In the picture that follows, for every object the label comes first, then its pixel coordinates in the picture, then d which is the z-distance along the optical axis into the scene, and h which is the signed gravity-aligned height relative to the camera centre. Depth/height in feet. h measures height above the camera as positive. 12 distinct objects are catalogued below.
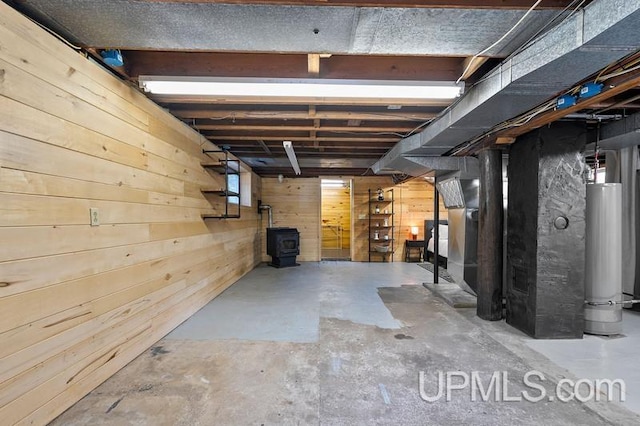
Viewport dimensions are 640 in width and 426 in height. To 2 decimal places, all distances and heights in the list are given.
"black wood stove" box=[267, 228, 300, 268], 19.69 -2.52
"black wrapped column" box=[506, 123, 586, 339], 8.26 -0.57
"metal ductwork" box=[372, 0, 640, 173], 3.93 +2.59
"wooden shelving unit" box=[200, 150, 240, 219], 11.15 +1.72
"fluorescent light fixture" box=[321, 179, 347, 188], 26.61 +2.74
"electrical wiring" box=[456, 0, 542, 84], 4.27 +3.15
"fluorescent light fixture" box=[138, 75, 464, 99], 6.64 +3.07
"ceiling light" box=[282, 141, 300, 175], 12.78 +2.92
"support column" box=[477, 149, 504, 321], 10.05 -0.74
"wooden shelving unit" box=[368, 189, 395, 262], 22.56 -1.19
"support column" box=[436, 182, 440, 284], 14.94 -1.55
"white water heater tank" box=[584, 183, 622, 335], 8.53 -1.62
